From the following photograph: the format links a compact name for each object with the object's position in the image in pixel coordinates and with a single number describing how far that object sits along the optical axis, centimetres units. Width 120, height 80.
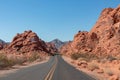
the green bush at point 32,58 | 7299
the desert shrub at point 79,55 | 7802
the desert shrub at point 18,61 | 4812
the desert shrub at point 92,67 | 3607
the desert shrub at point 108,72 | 2699
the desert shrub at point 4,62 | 3551
